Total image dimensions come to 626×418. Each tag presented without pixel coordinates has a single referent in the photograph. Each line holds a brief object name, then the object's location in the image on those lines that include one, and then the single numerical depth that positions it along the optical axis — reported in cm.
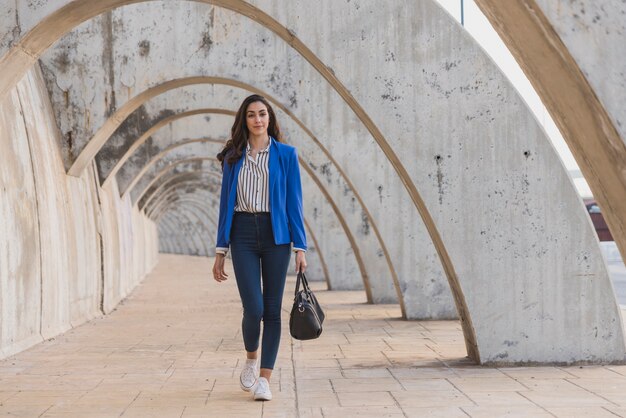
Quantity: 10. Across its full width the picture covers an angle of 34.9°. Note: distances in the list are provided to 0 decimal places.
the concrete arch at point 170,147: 1861
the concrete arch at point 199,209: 4207
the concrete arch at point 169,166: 2157
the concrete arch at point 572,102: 402
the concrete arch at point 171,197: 3184
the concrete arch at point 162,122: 1545
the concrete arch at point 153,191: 2592
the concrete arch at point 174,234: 5860
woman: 600
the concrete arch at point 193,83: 1271
